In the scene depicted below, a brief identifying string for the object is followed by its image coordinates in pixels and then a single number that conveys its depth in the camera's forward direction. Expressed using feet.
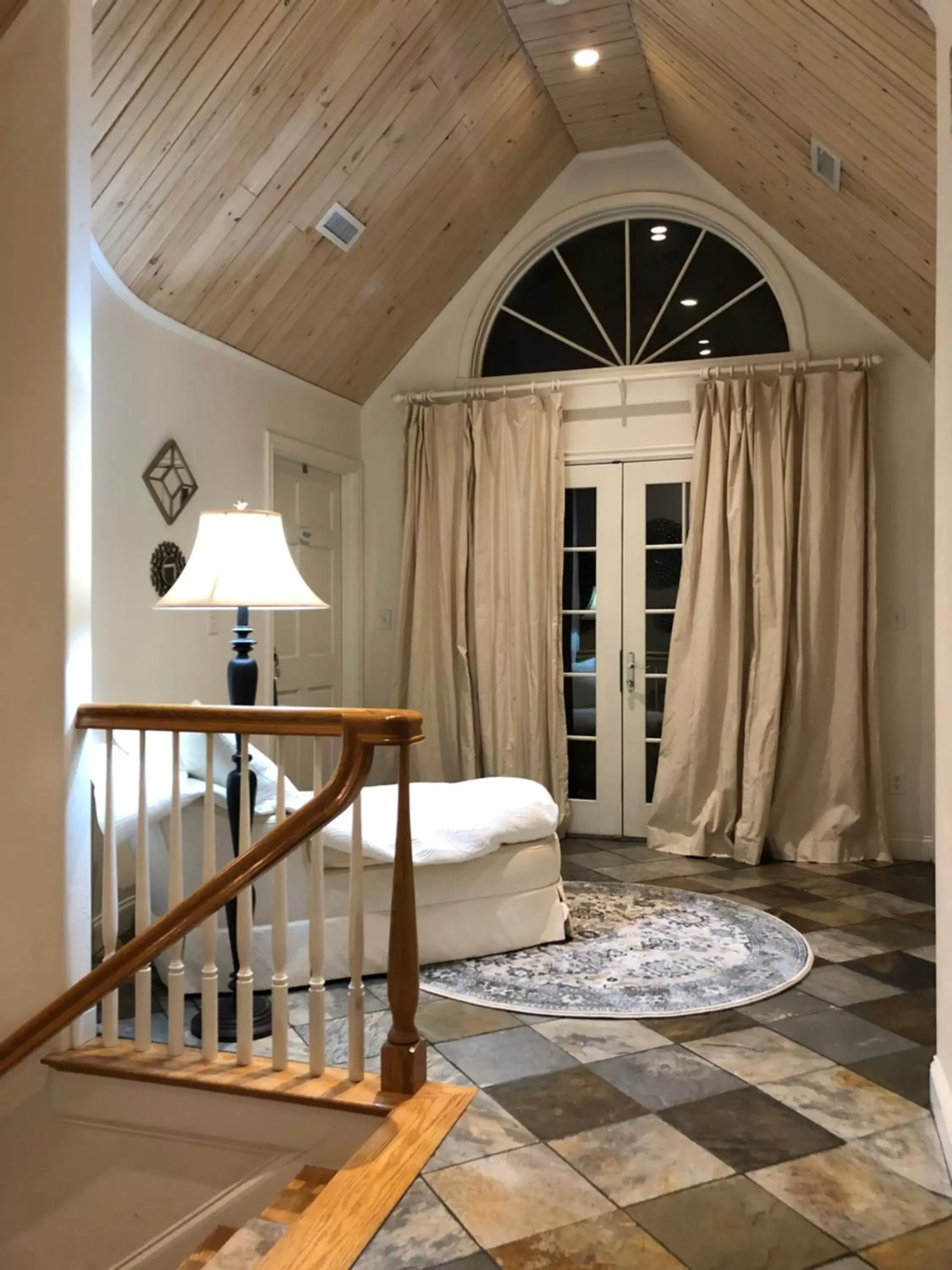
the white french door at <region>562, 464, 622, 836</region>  17.88
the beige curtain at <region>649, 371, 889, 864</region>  16.02
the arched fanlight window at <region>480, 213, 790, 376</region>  17.37
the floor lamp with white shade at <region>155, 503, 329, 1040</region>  9.18
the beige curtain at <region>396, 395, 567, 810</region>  17.62
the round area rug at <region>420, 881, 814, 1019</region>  10.17
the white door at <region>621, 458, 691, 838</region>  17.62
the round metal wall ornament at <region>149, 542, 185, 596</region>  12.94
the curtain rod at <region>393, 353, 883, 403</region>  16.22
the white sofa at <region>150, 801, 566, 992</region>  10.59
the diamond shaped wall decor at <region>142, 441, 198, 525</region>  12.96
